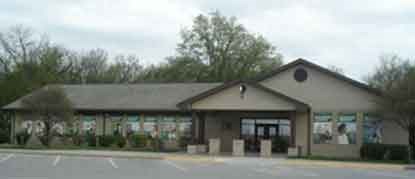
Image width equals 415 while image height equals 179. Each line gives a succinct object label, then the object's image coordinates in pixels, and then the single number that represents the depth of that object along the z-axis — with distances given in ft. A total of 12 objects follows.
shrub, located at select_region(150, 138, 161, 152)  121.46
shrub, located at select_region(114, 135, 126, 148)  127.44
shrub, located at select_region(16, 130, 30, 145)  134.31
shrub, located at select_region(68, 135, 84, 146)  131.13
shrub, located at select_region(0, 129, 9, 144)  143.65
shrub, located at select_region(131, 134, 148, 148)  126.37
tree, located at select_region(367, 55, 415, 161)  96.68
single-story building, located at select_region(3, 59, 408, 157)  111.65
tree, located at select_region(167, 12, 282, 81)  227.20
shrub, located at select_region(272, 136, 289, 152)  122.31
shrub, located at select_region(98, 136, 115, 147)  128.16
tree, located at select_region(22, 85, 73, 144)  120.96
